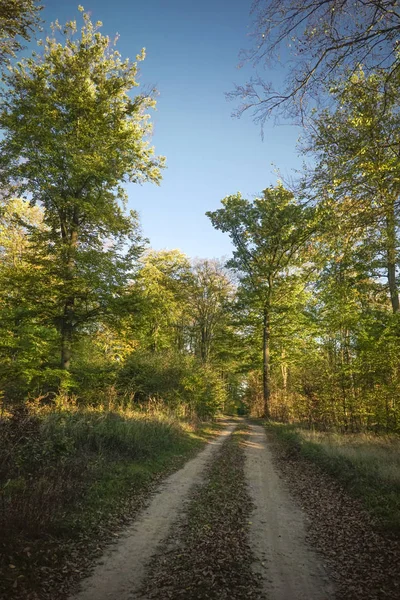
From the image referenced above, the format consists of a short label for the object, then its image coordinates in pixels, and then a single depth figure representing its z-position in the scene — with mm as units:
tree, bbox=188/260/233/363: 35281
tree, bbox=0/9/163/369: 13742
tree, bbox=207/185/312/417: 25047
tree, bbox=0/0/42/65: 6688
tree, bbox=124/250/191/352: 16562
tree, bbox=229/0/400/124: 4359
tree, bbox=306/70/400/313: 6055
